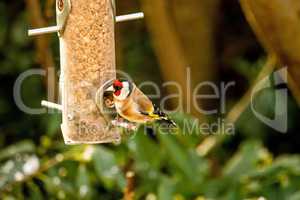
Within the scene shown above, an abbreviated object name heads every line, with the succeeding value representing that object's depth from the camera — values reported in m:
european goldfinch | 5.00
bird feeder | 5.47
